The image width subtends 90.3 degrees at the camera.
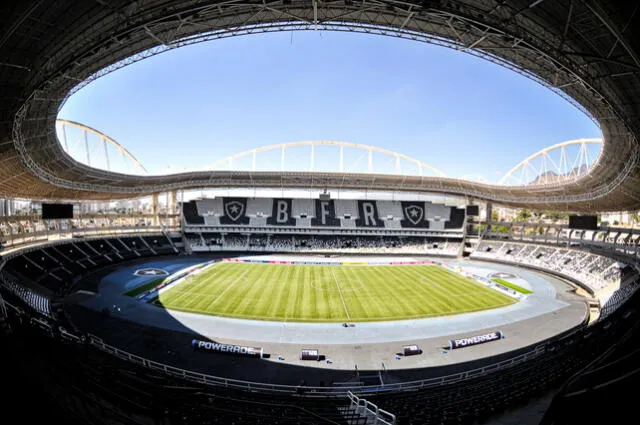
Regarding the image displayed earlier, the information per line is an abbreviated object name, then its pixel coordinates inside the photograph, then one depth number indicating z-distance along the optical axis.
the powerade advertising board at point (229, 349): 20.45
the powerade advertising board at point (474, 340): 22.09
